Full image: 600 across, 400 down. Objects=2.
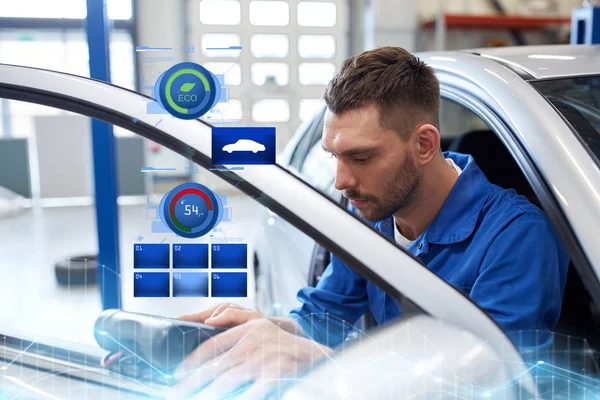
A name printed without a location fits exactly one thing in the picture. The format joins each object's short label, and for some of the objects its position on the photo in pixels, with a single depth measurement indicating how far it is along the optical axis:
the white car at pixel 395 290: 0.79
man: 0.83
